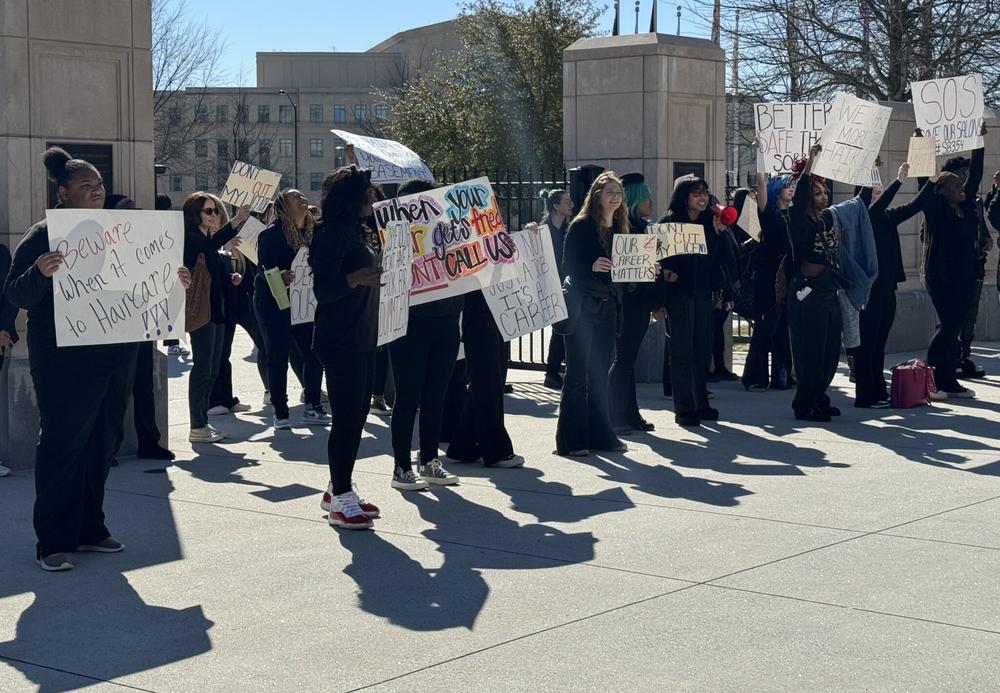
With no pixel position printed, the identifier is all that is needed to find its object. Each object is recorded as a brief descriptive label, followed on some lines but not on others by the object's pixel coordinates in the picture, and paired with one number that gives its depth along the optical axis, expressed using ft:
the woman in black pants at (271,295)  37.19
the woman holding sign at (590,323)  32.30
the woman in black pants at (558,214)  41.60
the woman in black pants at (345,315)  24.73
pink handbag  40.16
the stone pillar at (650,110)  47.24
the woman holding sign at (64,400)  22.21
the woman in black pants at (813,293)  36.76
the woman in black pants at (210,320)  34.04
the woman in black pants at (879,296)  40.27
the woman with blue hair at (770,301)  41.81
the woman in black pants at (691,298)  36.37
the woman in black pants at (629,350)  35.35
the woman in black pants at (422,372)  28.37
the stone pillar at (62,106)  30.58
